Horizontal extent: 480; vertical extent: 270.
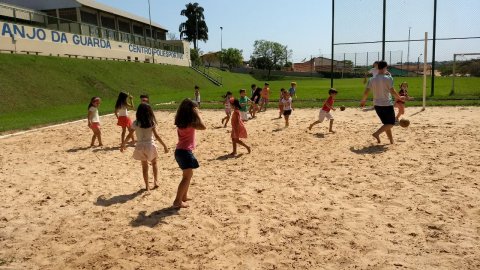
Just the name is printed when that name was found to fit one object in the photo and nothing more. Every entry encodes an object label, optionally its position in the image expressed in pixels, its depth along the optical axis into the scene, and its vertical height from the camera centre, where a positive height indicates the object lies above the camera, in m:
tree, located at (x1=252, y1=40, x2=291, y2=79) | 117.06 +9.13
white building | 31.48 +6.08
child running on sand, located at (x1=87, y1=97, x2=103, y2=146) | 10.66 -0.90
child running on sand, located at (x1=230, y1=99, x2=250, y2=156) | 9.40 -1.20
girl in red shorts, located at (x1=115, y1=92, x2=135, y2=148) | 9.88 -0.91
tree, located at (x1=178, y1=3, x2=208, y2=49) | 90.69 +14.50
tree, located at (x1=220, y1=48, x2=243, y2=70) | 103.75 +6.84
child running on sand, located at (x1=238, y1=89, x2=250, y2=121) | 13.50 -0.84
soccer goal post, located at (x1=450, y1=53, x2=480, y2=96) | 22.01 +1.05
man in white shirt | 9.38 -0.54
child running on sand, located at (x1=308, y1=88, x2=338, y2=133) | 11.88 -1.09
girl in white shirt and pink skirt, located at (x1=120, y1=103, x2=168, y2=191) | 6.43 -0.92
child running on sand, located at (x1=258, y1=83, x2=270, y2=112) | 18.38 -0.81
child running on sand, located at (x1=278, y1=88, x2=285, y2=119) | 13.80 -1.03
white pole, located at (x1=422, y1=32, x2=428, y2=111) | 15.44 +0.75
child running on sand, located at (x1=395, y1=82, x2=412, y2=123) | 12.62 -1.09
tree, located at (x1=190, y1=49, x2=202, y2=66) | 80.94 +5.95
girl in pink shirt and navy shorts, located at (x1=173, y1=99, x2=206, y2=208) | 5.61 -0.88
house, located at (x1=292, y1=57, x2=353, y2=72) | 84.83 +3.71
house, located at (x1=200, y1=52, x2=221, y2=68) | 115.56 +7.52
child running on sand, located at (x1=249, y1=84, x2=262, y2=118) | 16.83 -0.79
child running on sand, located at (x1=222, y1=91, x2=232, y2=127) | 14.23 -1.17
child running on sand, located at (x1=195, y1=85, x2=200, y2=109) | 19.88 -0.71
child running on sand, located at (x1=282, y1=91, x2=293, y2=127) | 13.27 -1.01
